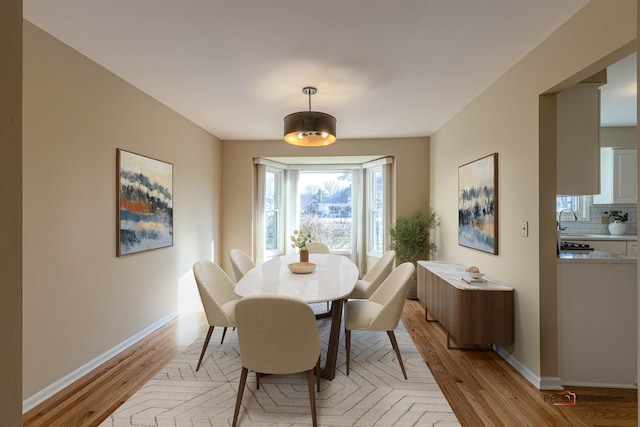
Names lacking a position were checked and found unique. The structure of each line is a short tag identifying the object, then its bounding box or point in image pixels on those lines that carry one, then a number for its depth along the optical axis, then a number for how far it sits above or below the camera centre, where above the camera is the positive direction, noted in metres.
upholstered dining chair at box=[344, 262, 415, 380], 2.43 -0.81
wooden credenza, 2.64 -0.85
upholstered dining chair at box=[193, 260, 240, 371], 2.50 -0.71
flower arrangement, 3.14 -0.25
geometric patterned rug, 1.97 -1.30
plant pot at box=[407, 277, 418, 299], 4.68 -1.17
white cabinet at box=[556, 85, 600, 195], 2.41 +0.57
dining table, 2.21 -0.56
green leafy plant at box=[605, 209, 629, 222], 4.46 -0.01
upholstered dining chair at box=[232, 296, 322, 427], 1.73 -0.71
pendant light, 2.69 +0.76
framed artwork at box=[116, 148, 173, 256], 2.93 +0.12
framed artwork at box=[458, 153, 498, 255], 2.93 +0.11
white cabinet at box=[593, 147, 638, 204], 4.30 +0.53
